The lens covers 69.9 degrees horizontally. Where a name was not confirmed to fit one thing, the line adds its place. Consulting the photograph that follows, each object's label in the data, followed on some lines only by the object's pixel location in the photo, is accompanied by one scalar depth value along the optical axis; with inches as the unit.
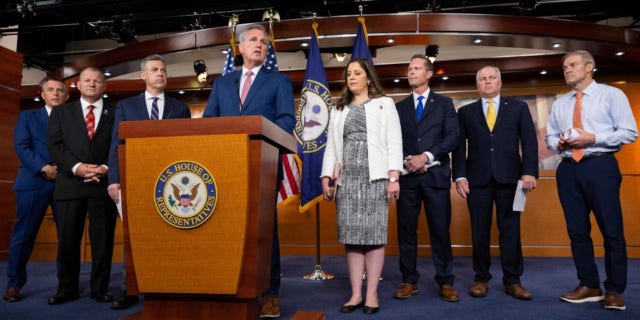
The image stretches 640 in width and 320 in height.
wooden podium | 67.6
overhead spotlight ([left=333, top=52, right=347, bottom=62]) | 266.8
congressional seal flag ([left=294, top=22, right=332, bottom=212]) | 167.0
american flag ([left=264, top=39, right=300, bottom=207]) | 173.3
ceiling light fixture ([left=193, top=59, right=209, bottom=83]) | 260.7
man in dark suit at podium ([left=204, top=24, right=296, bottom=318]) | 97.6
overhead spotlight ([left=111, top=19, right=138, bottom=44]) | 274.1
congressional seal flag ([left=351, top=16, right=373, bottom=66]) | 176.4
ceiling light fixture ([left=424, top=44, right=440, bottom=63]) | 251.8
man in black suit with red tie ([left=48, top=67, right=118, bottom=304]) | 122.5
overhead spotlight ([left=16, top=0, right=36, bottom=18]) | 260.4
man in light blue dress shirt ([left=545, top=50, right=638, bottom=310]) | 113.3
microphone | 98.8
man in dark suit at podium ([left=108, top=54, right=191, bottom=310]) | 113.4
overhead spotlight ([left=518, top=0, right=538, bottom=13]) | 229.1
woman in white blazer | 106.3
